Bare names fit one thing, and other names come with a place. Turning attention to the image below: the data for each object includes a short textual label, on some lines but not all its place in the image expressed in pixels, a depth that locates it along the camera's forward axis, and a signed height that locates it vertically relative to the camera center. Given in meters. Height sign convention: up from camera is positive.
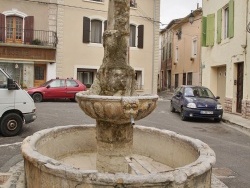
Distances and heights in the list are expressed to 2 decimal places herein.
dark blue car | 13.42 -0.61
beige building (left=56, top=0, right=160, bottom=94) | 23.28 +3.81
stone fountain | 3.53 -0.93
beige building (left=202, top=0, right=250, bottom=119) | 15.38 +2.14
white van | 8.93 -0.57
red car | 19.18 -0.07
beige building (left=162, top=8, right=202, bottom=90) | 30.05 +4.28
